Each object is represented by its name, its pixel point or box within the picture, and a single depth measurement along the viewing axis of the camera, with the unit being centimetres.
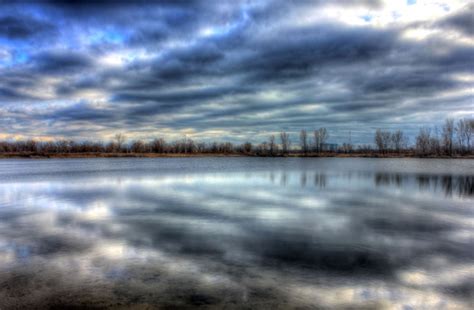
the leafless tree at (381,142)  12038
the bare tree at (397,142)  12188
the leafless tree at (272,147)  13209
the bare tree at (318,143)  12736
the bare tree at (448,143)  9893
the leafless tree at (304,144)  12800
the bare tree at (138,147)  13912
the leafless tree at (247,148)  14170
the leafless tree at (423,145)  10905
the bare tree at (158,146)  13988
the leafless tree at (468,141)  9891
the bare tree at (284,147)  13375
